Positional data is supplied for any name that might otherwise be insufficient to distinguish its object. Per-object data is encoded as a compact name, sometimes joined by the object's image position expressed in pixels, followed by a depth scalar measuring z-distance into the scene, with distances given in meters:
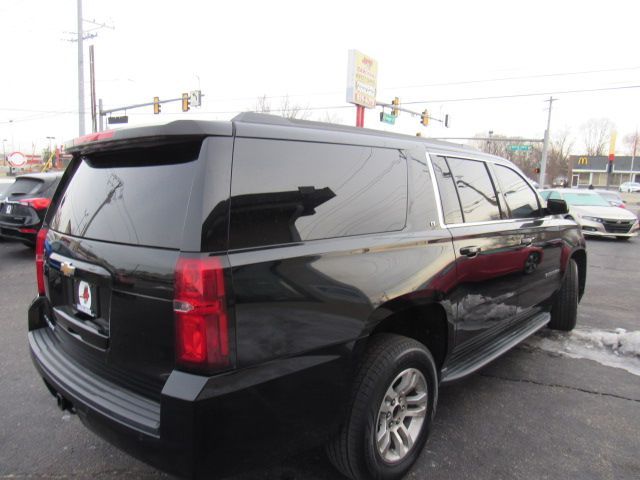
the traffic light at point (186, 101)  24.73
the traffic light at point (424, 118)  32.53
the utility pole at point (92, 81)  28.98
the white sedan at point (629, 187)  57.50
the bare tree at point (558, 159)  75.12
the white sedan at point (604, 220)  13.40
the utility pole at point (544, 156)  36.97
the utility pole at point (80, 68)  22.59
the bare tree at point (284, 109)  39.62
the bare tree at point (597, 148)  85.06
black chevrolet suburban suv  1.76
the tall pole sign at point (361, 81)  28.61
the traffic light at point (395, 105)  29.50
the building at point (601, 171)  72.94
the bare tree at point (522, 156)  65.75
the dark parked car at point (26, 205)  8.33
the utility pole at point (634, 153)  74.10
